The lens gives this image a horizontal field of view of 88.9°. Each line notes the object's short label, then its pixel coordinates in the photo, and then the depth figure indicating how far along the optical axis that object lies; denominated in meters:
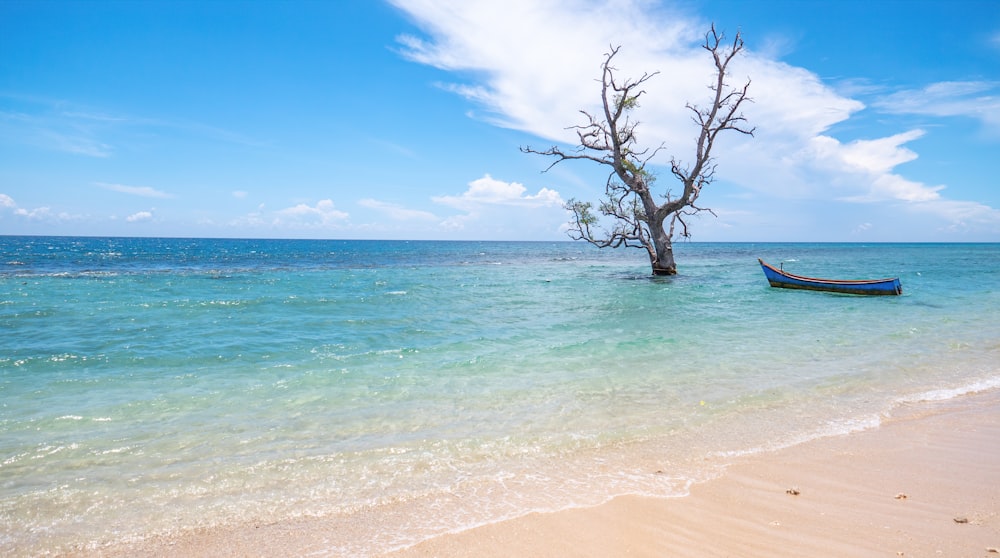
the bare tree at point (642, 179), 27.20
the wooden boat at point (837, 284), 23.02
